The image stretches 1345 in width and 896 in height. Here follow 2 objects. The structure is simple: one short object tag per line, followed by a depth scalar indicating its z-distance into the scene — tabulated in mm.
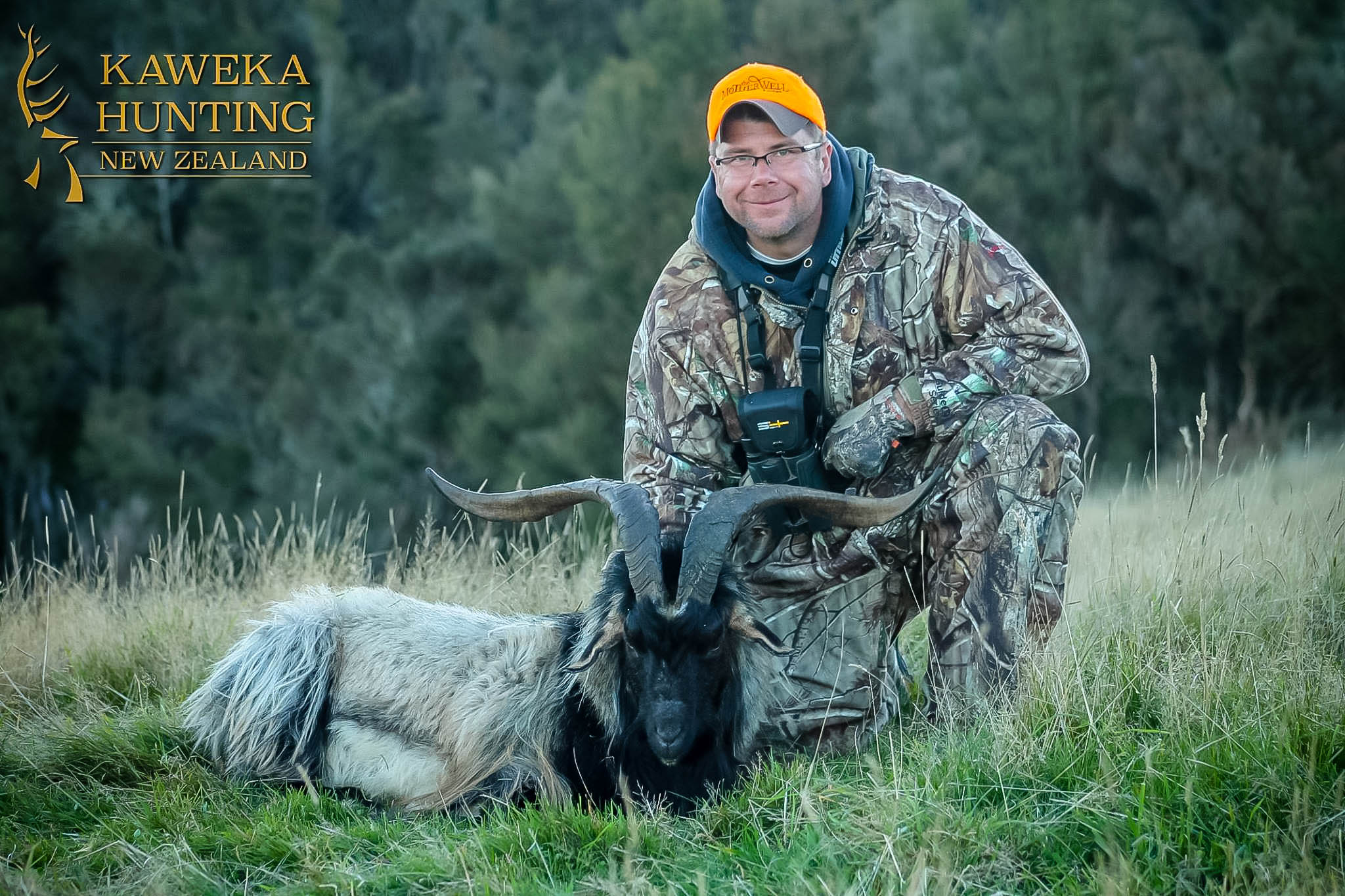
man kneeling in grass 4980
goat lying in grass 4410
